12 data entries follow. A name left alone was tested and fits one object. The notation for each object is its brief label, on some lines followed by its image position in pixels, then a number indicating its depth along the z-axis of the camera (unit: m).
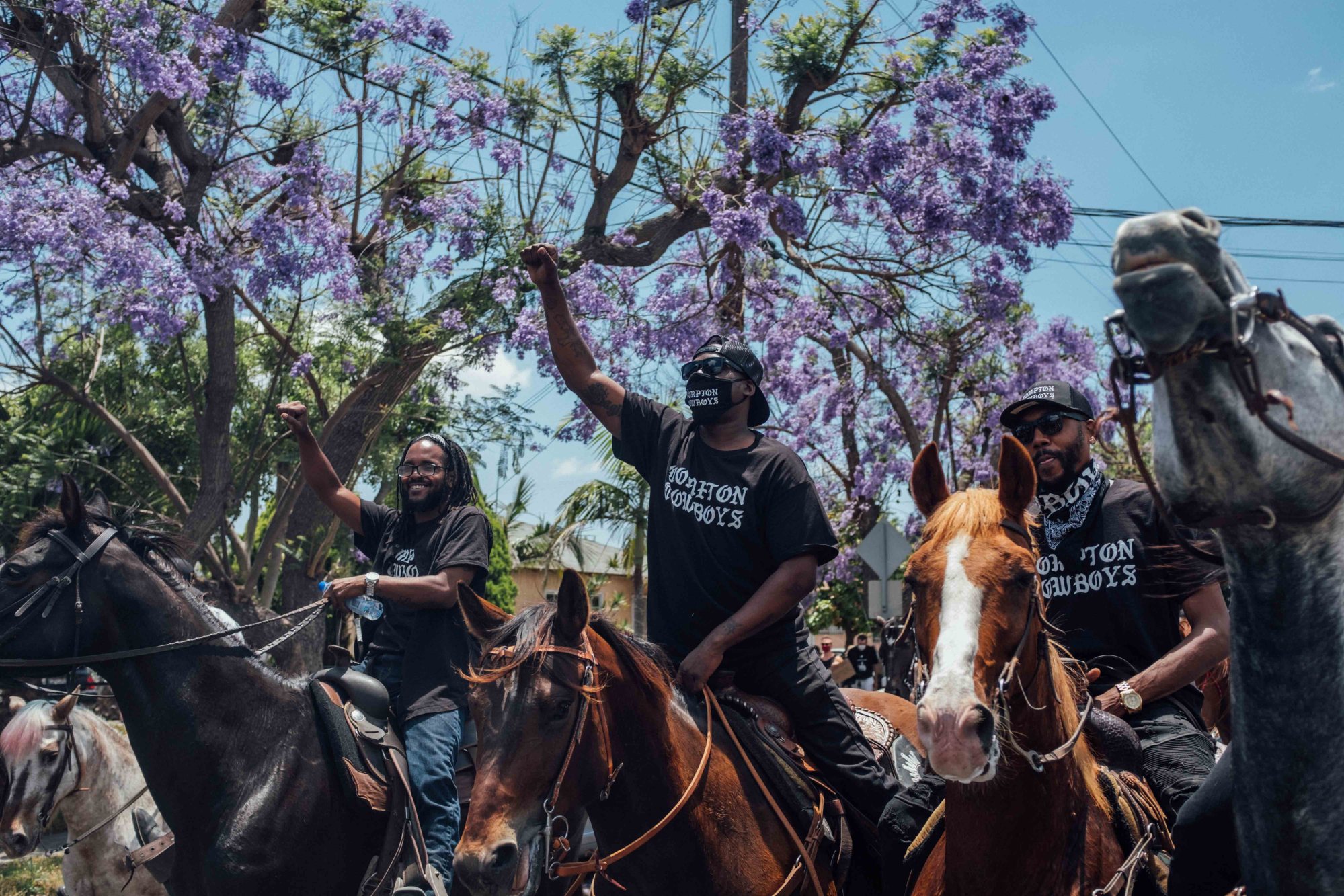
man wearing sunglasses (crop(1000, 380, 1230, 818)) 3.82
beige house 35.56
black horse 4.98
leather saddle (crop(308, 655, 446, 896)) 5.26
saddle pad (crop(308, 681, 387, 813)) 5.27
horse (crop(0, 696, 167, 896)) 6.85
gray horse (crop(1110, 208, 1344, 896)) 1.77
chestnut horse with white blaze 2.91
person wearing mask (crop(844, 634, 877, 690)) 20.34
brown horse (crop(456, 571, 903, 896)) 3.35
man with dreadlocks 5.37
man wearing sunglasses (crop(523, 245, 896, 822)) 4.33
